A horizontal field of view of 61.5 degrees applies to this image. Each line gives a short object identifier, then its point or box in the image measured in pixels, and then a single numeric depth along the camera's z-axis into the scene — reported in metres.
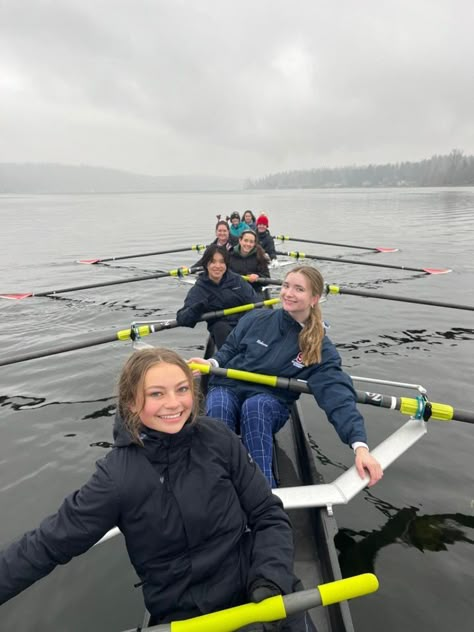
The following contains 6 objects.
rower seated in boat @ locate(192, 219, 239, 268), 11.55
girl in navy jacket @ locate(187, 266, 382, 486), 3.40
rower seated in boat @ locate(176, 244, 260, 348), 6.47
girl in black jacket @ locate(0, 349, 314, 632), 1.90
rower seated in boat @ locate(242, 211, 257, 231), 14.67
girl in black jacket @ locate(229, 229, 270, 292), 9.80
